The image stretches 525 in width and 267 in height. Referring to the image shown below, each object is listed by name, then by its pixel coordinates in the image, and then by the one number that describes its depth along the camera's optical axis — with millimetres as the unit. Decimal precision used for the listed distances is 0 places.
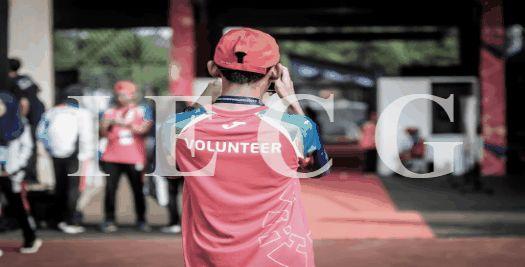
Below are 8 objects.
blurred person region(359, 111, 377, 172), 18453
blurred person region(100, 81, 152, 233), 8961
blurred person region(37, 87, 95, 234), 9117
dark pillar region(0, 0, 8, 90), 9352
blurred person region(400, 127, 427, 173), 17766
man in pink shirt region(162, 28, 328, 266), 2605
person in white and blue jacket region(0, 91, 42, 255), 7609
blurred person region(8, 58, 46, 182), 9211
